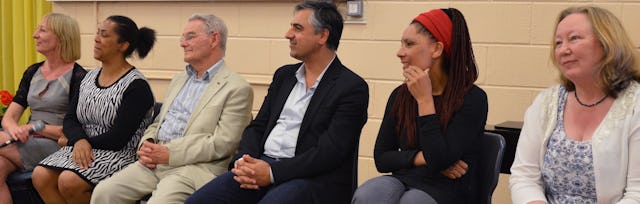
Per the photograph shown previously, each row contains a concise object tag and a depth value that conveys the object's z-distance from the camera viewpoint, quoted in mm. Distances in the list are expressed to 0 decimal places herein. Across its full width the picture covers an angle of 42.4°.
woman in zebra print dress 3451
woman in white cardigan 2262
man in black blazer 2881
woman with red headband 2576
